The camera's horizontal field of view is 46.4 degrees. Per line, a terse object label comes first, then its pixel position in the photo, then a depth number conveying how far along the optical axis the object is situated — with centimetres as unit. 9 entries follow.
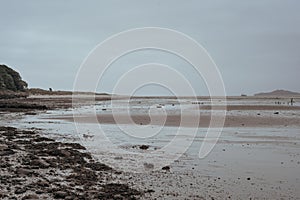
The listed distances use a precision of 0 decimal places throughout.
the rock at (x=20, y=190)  744
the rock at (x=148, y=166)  1054
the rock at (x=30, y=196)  706
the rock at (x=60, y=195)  730
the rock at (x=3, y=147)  1242
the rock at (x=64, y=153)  1181
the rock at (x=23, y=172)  899
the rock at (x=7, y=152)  1146
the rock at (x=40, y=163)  1004
